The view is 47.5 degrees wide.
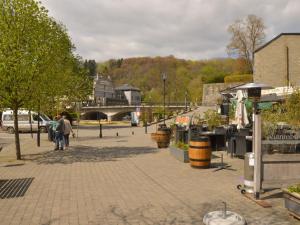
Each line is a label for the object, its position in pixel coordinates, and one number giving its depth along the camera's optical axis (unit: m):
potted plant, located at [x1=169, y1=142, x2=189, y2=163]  12.22
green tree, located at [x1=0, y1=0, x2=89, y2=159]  12.53
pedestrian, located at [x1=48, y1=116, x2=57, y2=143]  21.87
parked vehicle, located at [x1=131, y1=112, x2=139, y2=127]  43.66
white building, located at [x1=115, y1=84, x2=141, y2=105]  118.81
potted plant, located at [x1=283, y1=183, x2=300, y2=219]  5.69
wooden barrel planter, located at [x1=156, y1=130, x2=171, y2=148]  16.97
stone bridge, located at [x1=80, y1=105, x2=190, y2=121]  73.06
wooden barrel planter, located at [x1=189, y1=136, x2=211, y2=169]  10.59
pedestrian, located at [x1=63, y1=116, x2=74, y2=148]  17.54
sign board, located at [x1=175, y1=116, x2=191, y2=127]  17.54
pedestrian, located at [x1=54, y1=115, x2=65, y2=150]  16.73
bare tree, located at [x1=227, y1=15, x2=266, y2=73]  62.28
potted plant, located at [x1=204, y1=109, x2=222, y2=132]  17.63
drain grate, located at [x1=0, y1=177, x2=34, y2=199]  8.10
